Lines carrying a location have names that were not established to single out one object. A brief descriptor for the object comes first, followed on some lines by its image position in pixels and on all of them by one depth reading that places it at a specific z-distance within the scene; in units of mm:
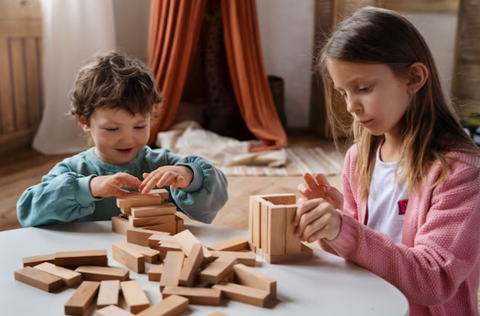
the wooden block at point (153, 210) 1052
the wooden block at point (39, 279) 827
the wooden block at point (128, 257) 899
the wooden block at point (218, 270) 823
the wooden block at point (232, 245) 980
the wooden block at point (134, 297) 754
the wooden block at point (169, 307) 734
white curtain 3807
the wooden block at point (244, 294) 777
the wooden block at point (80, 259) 907
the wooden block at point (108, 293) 770
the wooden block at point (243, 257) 918
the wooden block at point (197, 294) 778
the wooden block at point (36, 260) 916
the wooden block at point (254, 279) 797
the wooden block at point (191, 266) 812
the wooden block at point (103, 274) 863
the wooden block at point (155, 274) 858
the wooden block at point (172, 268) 820
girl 945
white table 771
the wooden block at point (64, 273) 843
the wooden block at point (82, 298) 752
